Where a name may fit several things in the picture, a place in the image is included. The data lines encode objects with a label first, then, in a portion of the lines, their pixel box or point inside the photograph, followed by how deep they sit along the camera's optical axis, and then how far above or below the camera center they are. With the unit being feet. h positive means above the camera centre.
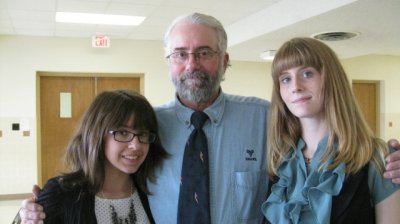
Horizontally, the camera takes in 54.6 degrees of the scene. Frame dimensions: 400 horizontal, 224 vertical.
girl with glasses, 4.74 -0.76
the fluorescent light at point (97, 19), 16.93 +3.91
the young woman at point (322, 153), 4.23 -0.58
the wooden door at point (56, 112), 22.06 -0.41
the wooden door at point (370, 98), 28.76 +0.45
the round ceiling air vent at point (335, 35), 16.48 +3.00
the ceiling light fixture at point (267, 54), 20.95 +2.73
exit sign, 20.85 +3.44
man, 5.12 -0.38
